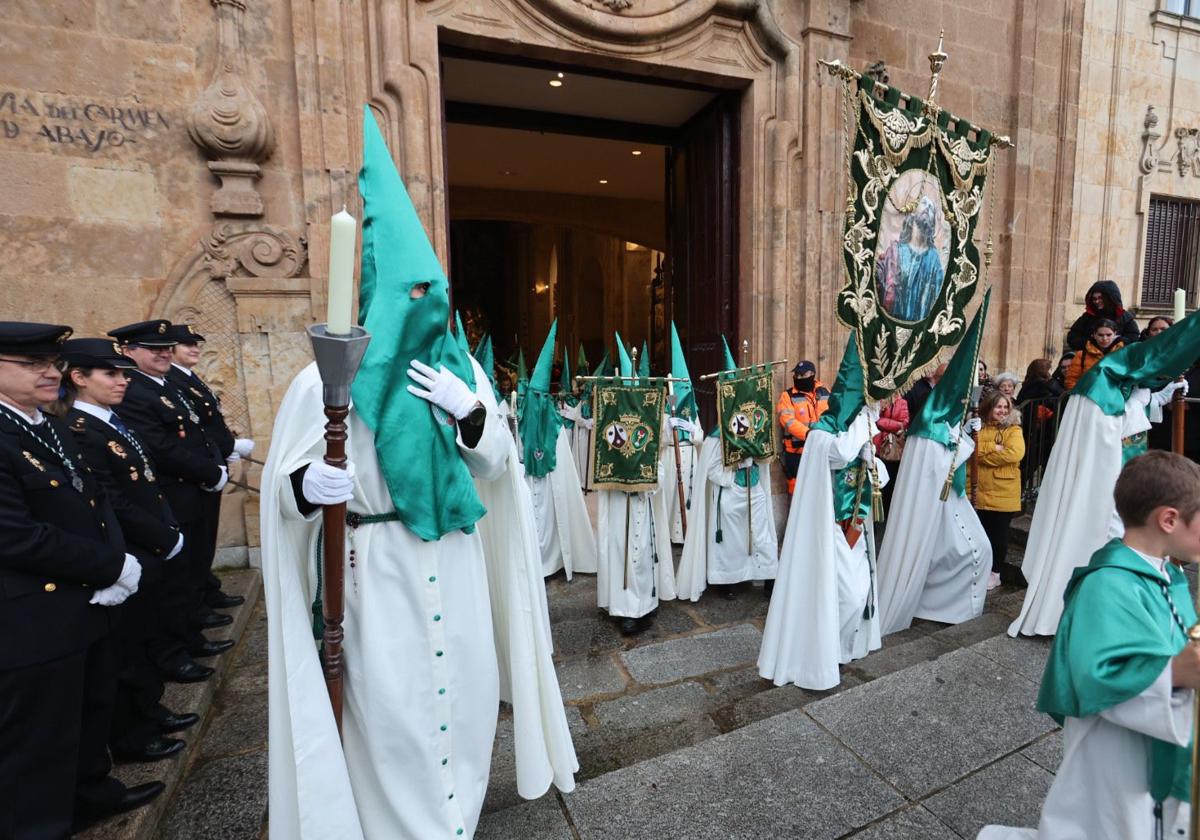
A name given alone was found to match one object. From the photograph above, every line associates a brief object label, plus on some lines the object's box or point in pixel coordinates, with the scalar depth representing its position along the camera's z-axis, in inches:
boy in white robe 61.8
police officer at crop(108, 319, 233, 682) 141.1
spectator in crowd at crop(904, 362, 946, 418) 231.6
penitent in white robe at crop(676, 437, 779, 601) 216.1
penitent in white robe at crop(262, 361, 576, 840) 76.7
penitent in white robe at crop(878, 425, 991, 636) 180.1
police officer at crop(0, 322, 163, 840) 79.7
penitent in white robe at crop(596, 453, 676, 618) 188.9
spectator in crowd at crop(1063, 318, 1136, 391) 204.7
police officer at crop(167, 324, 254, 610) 162.2
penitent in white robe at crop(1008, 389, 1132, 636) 149.6
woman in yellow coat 191.0
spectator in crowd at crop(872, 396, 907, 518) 234.8
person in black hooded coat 207.8
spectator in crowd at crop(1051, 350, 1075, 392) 253.0
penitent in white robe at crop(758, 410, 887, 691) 141.6
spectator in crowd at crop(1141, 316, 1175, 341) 238.8
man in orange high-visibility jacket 212.8
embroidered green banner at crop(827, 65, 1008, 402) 136.0
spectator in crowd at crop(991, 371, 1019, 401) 190.9
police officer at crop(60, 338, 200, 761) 110.3
